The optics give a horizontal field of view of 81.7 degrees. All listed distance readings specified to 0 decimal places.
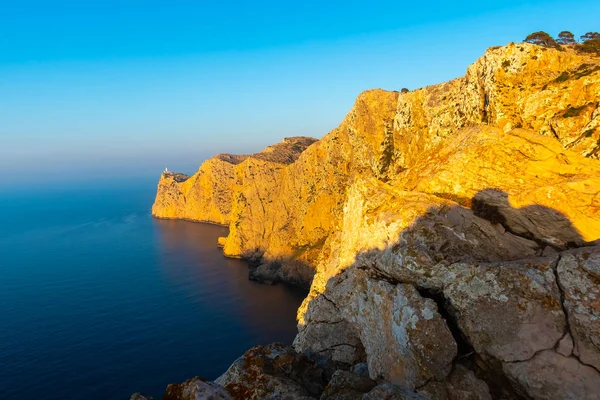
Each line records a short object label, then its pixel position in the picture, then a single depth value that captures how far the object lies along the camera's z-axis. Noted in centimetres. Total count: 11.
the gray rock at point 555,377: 1167
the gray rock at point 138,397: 1256
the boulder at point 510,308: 1271
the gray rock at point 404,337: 1366
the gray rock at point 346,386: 1252
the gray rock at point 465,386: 1295
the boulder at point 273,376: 1404
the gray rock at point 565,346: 1216
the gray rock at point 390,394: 1136
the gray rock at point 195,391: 1267
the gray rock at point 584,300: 1182
